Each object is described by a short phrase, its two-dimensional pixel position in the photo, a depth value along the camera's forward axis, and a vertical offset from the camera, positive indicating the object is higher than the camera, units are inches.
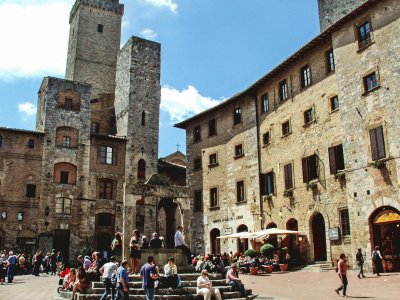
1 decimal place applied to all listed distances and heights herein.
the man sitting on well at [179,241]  671.1 +15.1
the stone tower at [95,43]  1865.2 +887.0
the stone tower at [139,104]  1526.8 +515.1
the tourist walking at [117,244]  676.7 +11.7
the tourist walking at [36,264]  1087.0 -28.2
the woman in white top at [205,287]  525.4 -42.3
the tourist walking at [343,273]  572.1 -29.4
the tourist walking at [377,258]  775.1 -14.1
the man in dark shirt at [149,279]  505.8 -30.8
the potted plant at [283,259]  965.8 -19.3
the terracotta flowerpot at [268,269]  956.0 -38.9
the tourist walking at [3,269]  880.7 -32.2
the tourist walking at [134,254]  656.4 -3.6
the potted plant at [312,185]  987.7 +141.9
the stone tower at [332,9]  1242.6 +680.5
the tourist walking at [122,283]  502.3 -35.3
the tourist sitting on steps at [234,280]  582.4 -38.5
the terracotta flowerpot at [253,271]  935.6 -42.0
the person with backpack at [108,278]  527.5 -30.5
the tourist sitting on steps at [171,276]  565.3 -30.8
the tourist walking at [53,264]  1150.3 -30.2
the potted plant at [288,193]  1063.6 +134.6
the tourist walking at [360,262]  753.0 -20.1
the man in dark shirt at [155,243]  674.8 +12.5
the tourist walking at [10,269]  887.1 -32.3
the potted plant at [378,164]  802.8 +153.4
